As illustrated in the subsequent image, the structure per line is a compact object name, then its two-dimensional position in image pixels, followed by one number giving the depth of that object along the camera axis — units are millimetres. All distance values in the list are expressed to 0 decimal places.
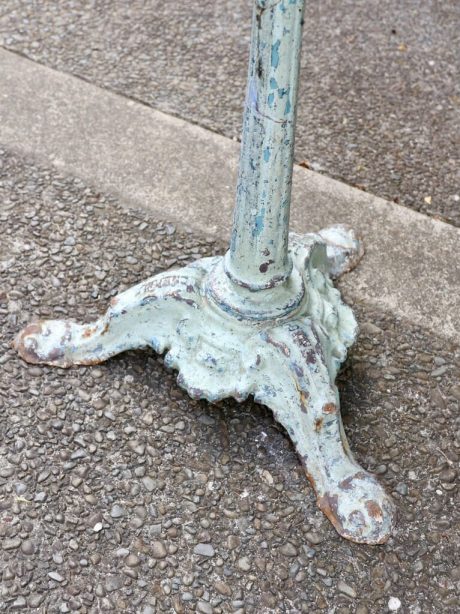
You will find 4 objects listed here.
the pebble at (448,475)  592
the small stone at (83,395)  623
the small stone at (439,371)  663
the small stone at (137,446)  593
